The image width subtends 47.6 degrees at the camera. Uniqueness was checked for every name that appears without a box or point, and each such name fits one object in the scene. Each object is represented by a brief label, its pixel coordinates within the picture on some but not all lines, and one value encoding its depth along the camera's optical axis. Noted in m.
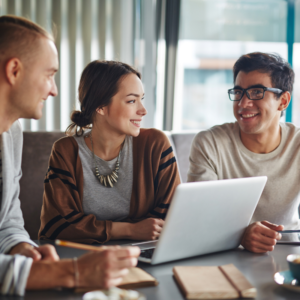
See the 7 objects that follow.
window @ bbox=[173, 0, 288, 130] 3.97
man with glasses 1.53
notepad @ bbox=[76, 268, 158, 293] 0.74
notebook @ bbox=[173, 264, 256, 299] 0.70
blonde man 0.73
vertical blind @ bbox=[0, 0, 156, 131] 3.23
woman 1.31
